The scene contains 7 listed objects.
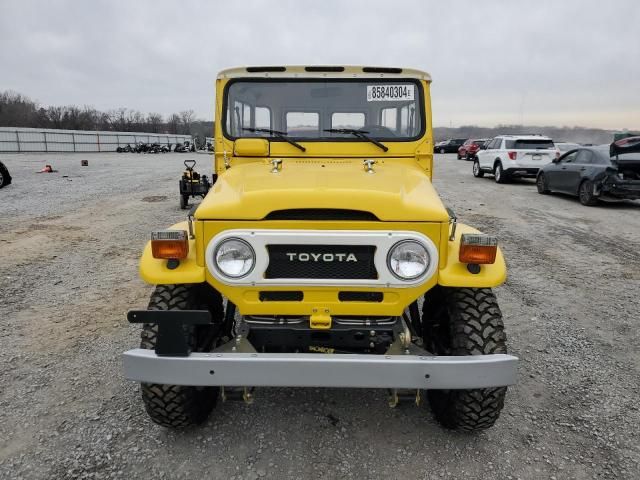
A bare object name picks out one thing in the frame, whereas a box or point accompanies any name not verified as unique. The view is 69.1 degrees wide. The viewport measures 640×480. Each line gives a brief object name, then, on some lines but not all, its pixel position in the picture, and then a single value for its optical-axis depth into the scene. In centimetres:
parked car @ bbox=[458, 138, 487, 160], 2999
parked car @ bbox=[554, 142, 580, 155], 2251
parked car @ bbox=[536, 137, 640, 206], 1074
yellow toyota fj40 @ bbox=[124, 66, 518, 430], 234
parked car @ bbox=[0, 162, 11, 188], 1454
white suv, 1594
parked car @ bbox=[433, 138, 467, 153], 4081
